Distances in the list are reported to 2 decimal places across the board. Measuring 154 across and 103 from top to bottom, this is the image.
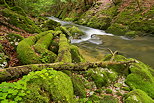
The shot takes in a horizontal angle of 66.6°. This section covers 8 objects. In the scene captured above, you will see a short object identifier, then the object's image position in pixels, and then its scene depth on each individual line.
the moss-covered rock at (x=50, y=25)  15.10
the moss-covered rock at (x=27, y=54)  5.02
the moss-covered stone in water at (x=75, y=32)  16.38
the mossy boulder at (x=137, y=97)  3.90
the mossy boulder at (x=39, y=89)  1.96
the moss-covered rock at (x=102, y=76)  5.00
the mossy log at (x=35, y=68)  2.94
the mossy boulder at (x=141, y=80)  4.99
